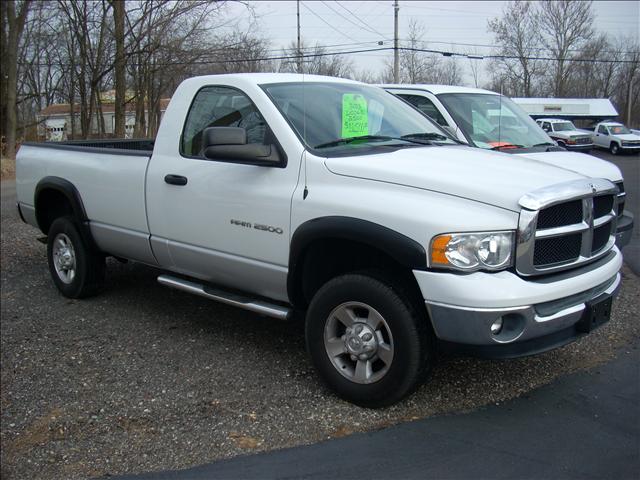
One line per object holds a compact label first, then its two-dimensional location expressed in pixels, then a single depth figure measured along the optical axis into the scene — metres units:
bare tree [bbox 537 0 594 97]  48.62
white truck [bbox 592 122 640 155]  31.27
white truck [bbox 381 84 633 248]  6.37
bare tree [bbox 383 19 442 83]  33.91
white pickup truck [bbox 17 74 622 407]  3.18
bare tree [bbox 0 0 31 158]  24.03
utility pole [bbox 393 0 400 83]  32.43
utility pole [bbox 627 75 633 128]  45.11
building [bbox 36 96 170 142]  31.88
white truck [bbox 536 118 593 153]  28.01
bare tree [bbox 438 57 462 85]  35.04
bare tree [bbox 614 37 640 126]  37.19
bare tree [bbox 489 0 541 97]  41.91
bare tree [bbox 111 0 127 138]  23.48
